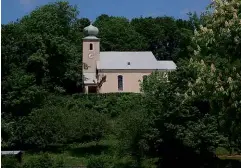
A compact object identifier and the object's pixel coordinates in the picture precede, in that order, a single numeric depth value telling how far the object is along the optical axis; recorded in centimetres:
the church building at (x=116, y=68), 6862
